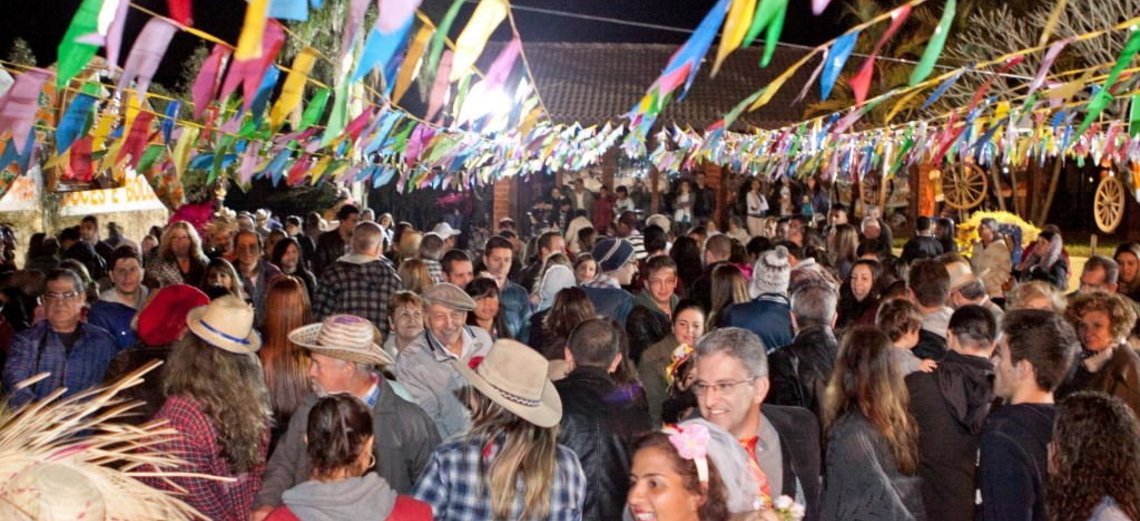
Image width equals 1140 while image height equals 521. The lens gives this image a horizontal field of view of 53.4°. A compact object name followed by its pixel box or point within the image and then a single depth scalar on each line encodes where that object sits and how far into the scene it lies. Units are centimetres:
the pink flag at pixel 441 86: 406
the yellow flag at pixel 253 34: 268
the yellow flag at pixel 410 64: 344
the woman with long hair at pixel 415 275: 795
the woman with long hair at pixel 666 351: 601
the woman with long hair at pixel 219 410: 391
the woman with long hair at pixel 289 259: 968
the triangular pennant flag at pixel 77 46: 317
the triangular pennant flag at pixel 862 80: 436
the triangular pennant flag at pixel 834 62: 434
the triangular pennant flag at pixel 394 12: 268
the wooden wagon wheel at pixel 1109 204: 2759
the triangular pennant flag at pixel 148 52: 358
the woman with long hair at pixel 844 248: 1071
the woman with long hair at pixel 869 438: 399
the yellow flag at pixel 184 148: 627
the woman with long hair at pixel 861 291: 791
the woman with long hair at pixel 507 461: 344
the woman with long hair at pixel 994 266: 956
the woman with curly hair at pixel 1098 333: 510
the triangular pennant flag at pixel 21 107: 436
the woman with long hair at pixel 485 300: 689
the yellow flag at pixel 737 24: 298
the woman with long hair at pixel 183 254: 827
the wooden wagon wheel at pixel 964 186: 2936
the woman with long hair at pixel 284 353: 512
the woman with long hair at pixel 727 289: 704
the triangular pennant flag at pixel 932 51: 363
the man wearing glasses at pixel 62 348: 566
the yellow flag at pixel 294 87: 367
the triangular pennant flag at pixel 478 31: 350
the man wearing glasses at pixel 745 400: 385
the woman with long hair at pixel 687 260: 969
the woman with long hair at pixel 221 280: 724
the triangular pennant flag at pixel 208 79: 386
